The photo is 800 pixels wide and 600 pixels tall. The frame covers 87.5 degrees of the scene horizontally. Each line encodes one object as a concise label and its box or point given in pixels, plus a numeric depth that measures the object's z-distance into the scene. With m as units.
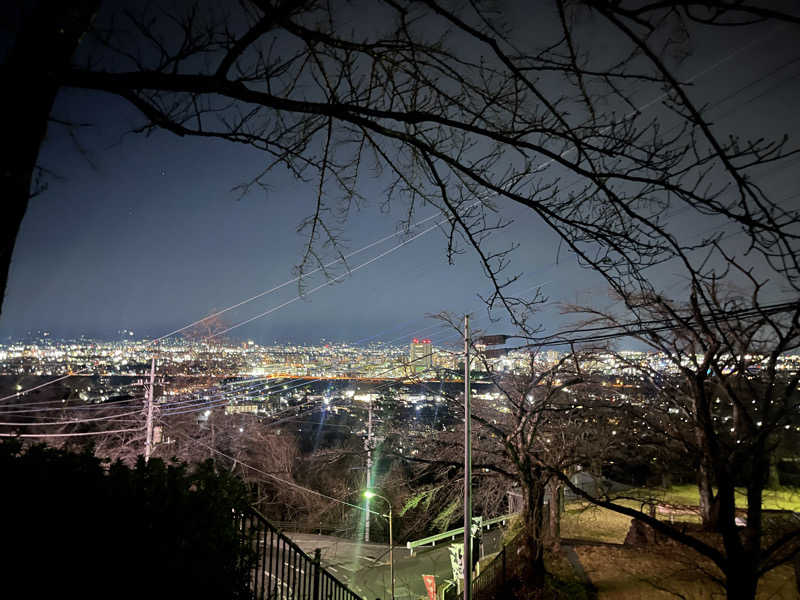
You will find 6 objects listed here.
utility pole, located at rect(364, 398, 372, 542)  18.35
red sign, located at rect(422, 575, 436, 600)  11.85
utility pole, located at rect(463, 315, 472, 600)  8.60
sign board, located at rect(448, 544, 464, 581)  13.12
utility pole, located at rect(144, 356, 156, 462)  13.43
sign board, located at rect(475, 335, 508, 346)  7.46
